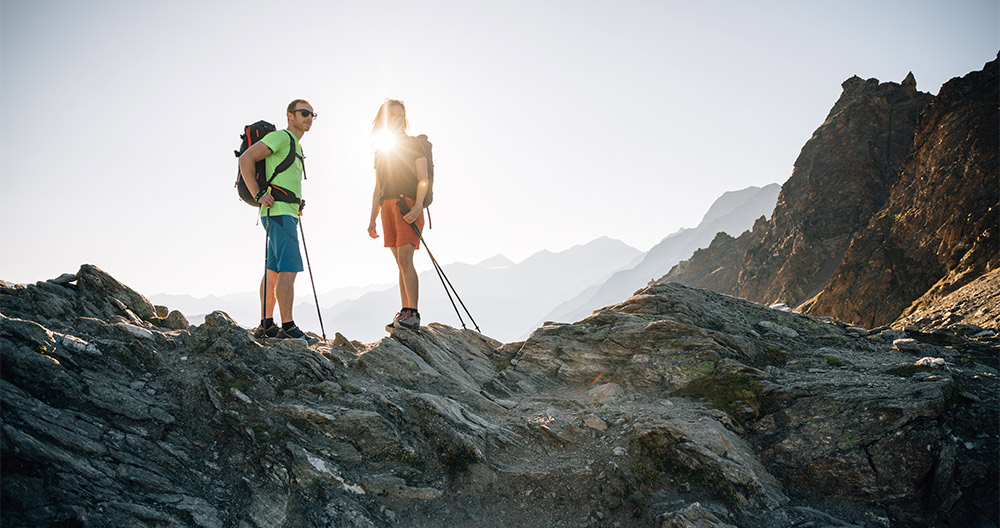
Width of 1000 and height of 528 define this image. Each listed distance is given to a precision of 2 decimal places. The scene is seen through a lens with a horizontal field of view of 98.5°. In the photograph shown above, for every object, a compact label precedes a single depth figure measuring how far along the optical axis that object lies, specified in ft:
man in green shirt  26.05
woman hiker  31.71
